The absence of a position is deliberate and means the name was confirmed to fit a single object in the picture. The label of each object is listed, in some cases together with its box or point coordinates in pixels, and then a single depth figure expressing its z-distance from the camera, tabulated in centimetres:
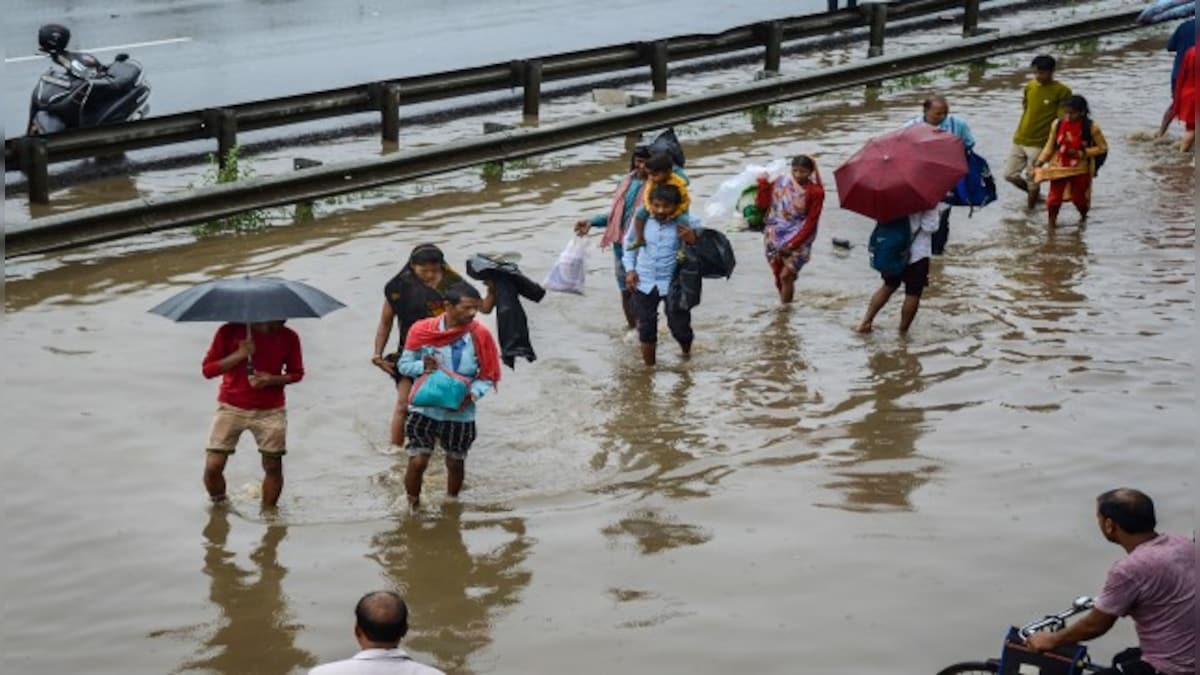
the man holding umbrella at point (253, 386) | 972
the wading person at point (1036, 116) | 1634
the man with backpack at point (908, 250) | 1295
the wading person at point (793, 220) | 1351
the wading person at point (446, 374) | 988
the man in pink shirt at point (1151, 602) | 684
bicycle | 699
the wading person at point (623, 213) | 1274
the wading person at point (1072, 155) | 1546
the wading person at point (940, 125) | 1416
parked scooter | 1719
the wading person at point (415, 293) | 1058
